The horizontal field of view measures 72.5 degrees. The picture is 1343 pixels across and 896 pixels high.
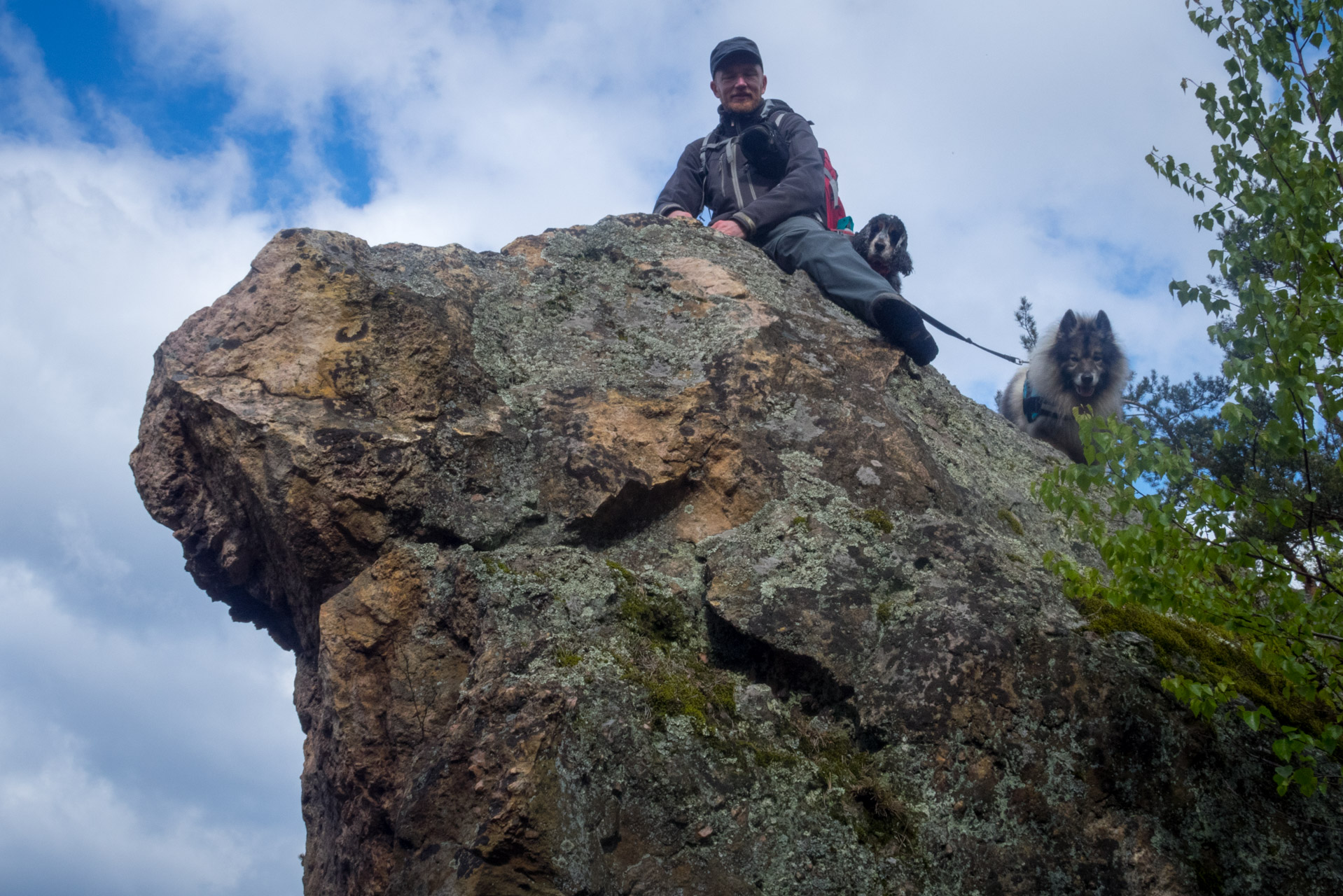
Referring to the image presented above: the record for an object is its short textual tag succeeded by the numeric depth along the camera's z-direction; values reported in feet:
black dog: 22.29
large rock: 7.47
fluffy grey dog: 25.82
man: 14.74
